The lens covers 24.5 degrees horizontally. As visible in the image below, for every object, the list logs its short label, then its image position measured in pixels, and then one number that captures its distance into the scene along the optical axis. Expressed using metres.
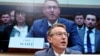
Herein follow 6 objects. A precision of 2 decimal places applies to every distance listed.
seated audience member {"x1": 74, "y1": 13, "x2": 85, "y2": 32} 3.90
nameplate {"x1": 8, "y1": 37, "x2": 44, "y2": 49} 3.91
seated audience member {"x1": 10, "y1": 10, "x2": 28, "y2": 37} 3.92
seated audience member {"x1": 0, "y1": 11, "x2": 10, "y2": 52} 3.88
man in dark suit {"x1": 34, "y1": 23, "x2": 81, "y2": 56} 2.04
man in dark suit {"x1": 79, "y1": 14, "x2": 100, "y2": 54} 3.95
